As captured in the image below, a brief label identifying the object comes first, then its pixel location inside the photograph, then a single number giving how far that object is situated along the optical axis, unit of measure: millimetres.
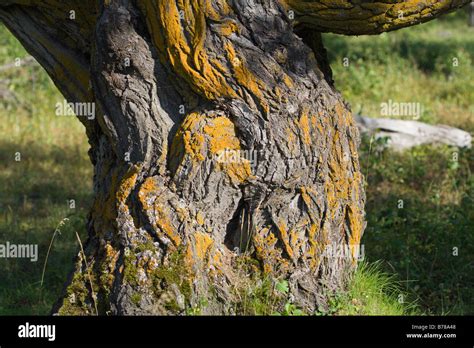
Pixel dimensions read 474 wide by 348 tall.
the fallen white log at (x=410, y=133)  19578
